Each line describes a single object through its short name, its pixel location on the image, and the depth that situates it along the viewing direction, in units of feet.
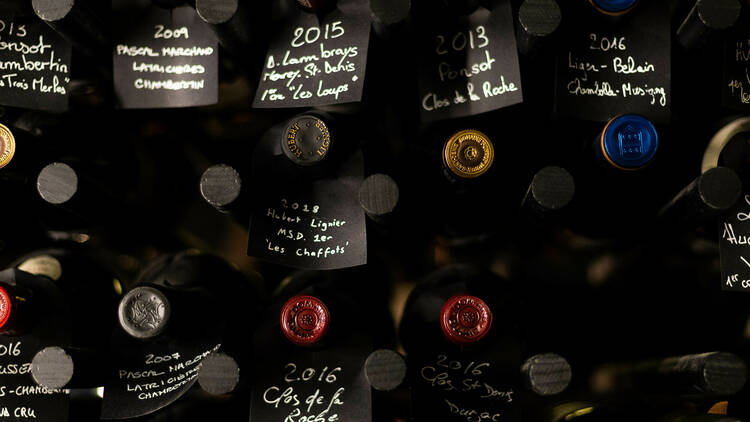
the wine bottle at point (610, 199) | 2.11
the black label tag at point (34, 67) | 1.97
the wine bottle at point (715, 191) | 1.67
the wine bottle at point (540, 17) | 1.64
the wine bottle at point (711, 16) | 1.69
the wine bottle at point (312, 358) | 1.74
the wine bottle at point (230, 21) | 1.73
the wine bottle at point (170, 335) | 1.73
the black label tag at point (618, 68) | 1.90
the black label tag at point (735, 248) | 1.89
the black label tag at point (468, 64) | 1.83
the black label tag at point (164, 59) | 1.97
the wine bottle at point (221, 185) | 1.72
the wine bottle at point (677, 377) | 1.70
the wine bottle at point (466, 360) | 1.75
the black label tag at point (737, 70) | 1.97
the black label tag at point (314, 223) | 1.90
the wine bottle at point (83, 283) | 2.13
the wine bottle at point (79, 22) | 1.77
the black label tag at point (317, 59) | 1.85
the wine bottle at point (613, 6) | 1.79
